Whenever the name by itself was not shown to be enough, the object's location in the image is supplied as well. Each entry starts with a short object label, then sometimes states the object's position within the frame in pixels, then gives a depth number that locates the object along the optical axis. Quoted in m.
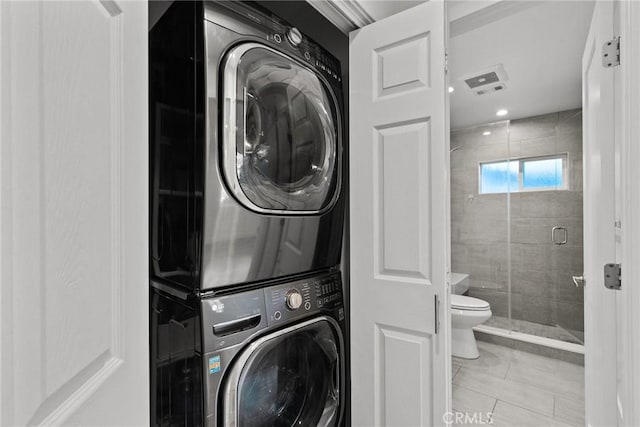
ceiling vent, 2.31
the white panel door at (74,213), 0.28
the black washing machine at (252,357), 0.87
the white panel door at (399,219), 1.16
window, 3.23
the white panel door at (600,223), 1.04
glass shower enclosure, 3.14
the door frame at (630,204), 0.83
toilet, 2.76
